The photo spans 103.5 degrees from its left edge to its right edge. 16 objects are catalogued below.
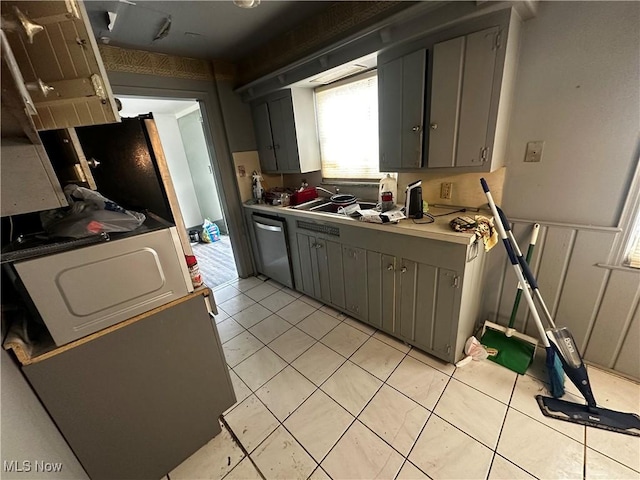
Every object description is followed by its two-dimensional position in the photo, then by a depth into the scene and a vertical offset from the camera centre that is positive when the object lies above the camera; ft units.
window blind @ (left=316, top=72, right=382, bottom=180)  7.25 +0.61
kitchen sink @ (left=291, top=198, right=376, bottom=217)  7.68 -1.66
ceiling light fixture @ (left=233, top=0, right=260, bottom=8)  4.55 +2.67
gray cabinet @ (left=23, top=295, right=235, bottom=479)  3.14 -3.05
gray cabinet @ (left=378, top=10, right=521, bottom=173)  4.36 +0.83
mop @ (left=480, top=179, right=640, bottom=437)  4.34 -4.81
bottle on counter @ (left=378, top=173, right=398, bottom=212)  6.40 -1.18
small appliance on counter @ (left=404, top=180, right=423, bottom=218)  5.60 -1.24
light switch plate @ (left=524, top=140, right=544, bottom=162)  5.00 -0.38
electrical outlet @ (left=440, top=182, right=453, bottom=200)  6.25 -1.18
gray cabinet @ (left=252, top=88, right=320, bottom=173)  8.11 +0.80
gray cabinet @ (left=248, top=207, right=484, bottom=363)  5.06 -3.03
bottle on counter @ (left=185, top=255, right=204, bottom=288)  3.89 -1.58
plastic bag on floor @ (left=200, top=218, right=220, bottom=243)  15.96 -4.23
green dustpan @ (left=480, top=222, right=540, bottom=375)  5.46 -4.63
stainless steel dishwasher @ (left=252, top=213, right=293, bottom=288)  8.56 -3.15
